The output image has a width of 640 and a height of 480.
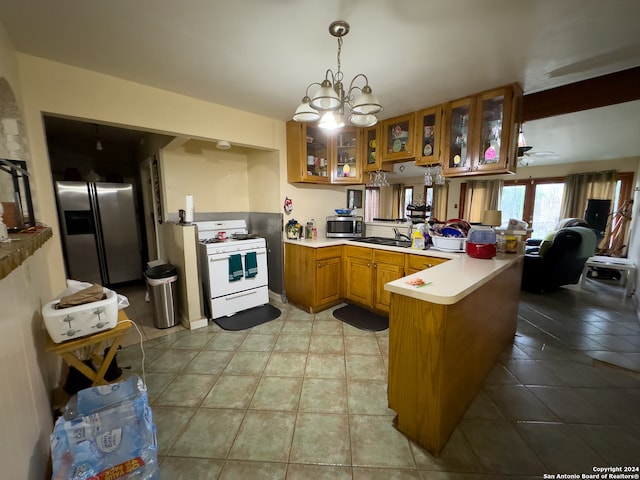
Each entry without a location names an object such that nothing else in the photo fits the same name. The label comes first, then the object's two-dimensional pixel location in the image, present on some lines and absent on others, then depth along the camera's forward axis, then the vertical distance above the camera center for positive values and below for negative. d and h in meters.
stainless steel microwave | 3.32 -0.27
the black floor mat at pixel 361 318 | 2.65 -1.27
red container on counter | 1.99 -0.36
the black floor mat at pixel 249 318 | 2.69 -1.27
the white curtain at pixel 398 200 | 7.95 +0.15
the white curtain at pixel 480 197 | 6.36 +0.19
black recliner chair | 3.48 -0.80
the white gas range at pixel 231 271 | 2.72 -0.74
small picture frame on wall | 3.84 +0.11
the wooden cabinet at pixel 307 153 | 3.02 +0.64
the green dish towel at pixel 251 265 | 2.94 -0.70
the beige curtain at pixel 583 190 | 5.20 +0.32
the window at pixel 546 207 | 5.91 -0.06
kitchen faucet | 3.00 -0.37
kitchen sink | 2.82 -0.43
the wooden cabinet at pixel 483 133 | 2.17 +0.66
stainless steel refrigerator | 3.43 -0.37
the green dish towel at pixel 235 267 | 2.80 -0.69
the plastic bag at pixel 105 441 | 0.99 -0.97
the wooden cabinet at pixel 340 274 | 2.69 -0.80
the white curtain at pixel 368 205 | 3.99 +0.00
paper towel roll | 2.59 -0.05
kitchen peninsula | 1.23 -0.75
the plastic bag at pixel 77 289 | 1.58 -0.53
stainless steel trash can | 2.57 -0.92
